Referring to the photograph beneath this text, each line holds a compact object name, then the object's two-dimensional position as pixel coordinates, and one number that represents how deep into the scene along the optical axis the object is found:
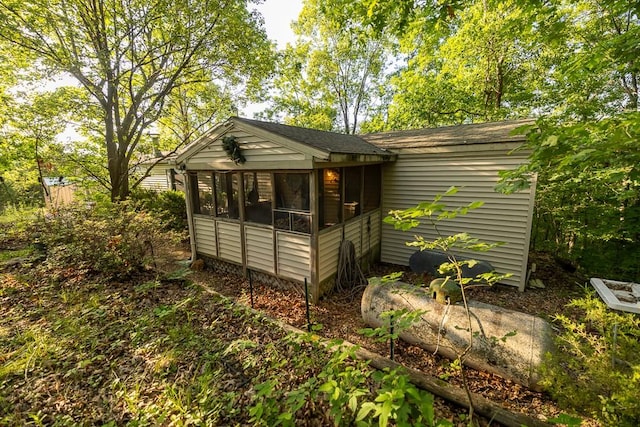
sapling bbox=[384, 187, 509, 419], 1.81
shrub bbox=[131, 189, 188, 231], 9.94
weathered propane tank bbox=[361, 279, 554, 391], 2.84
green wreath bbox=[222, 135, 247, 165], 5.25
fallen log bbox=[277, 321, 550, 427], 2.18
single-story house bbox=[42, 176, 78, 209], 12.73
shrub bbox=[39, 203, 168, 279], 5.20
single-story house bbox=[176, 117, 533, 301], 4.93
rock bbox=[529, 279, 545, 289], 5.50
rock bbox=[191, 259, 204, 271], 6.75
